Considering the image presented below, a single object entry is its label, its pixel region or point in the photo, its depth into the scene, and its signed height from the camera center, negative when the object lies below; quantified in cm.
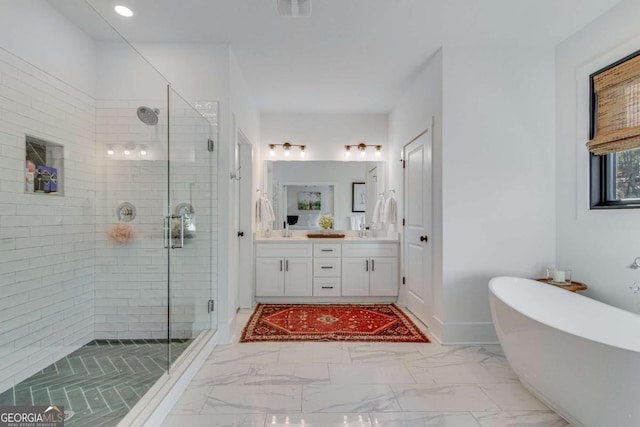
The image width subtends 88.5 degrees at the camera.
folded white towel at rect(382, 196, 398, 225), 427 +5
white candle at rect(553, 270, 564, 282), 256 -48
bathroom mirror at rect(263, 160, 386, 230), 467 +33
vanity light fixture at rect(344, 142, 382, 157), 470 +93
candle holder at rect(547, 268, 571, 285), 256 -49
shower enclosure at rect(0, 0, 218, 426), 189 -7
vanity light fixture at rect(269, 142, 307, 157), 464 +92
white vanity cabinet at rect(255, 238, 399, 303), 412 -71
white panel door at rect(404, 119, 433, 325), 316 -13
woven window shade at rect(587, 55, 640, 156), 217 +75
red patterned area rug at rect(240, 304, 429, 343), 301 -114
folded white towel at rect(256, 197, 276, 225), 437 +2
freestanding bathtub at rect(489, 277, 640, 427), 140 -71
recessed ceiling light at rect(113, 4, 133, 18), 233 +145
